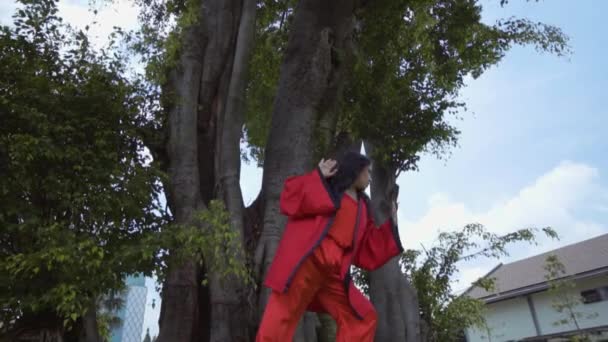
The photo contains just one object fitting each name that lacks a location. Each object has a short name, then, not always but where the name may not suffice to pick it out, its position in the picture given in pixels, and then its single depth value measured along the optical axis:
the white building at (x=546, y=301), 12.22
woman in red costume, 2.46
